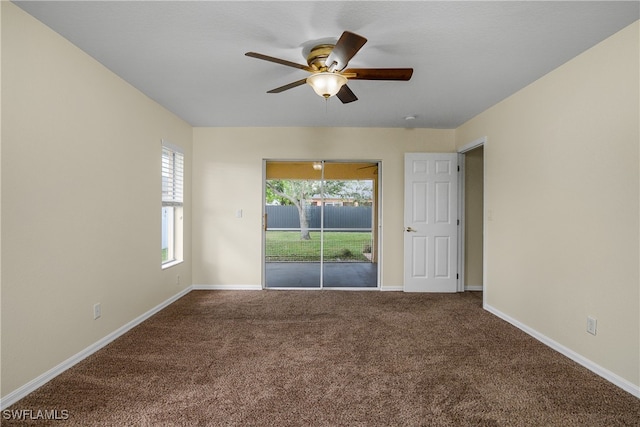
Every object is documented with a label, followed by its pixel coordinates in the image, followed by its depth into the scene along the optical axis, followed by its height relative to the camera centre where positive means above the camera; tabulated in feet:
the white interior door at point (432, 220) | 15.12 -0.33
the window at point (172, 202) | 13.11 +0.48
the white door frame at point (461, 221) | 15.34 -0.38
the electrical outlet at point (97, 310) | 8.58 -2.73
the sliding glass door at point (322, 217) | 15.76 -0.21
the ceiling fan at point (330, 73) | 7.38 +3.39
